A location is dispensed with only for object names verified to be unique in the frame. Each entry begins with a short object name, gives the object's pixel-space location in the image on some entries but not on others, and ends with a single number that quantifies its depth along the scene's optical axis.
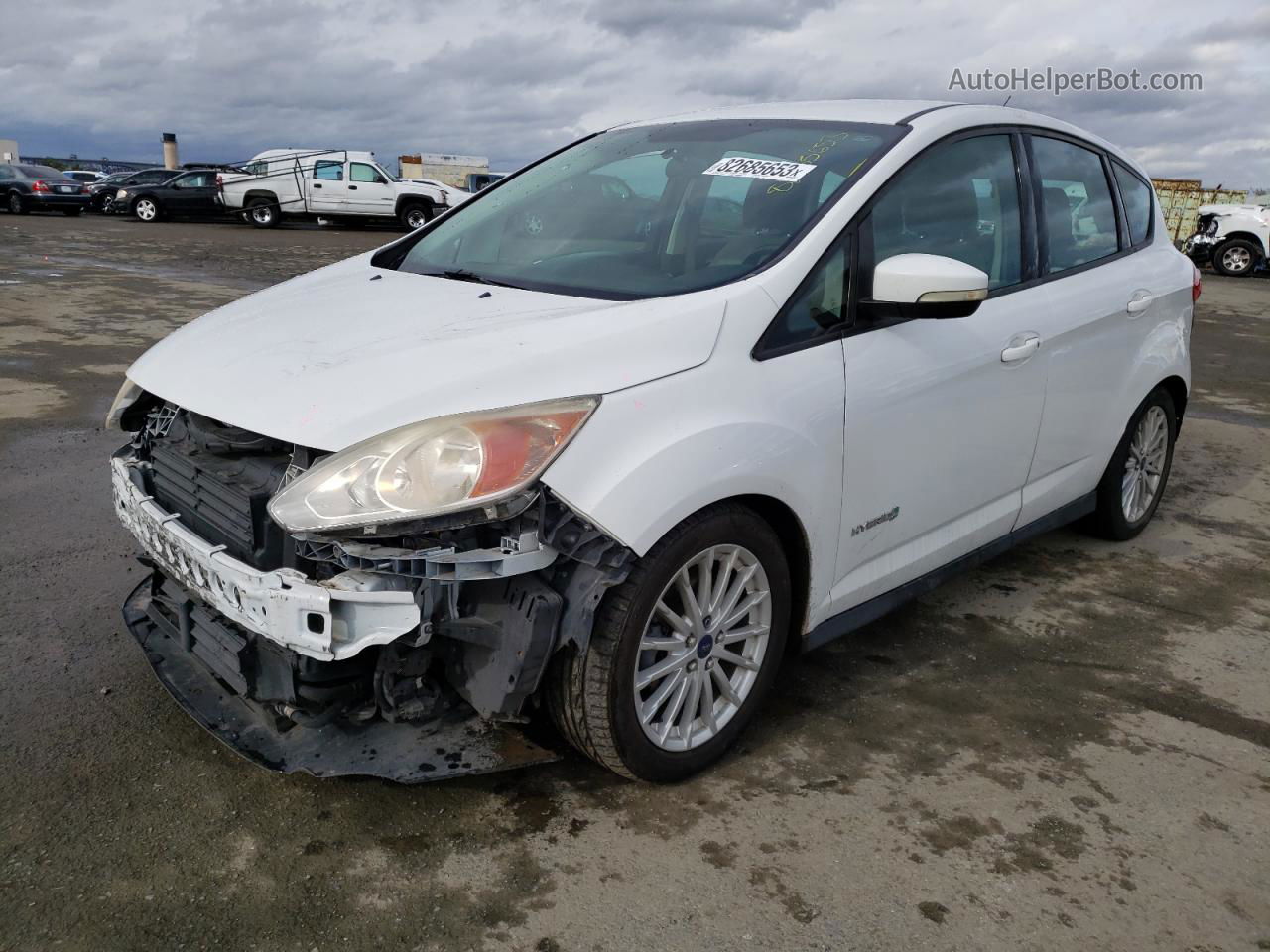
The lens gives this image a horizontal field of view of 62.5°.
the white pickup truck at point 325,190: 23.94
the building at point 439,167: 42.91
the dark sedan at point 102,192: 27.72
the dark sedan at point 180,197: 25.08
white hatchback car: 2.23
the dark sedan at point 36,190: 26.77
